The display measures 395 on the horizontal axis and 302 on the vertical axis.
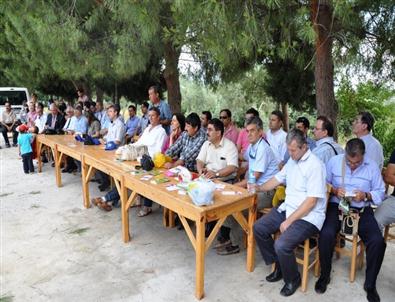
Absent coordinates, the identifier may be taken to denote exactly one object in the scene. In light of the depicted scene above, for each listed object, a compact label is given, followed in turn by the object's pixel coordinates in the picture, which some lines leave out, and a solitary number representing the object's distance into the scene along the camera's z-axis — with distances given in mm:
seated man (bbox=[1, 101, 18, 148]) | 9820
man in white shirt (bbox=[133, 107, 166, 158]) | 4243
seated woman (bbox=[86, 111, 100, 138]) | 6466
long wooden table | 2492
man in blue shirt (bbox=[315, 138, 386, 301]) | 2500
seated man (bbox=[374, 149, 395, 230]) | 2689
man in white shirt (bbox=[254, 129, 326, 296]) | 2523
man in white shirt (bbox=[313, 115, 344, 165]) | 3156
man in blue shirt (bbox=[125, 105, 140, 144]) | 6495
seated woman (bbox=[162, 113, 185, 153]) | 4199
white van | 10977
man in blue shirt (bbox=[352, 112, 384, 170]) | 3307
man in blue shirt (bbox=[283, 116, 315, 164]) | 3966
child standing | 6402
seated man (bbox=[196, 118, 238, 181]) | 3414
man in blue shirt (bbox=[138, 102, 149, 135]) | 6336
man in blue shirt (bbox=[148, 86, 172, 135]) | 5074
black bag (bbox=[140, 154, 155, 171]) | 3497
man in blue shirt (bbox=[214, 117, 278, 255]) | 3105
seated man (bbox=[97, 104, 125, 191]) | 5148
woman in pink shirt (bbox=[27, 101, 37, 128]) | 7952
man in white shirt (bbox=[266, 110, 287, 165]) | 4105
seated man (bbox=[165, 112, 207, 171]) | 3773
